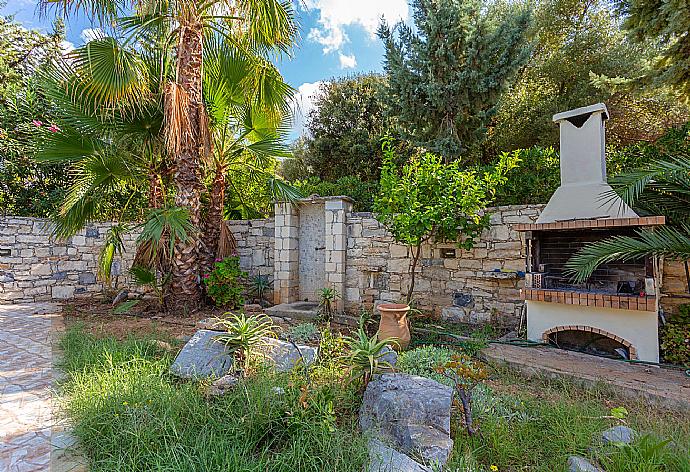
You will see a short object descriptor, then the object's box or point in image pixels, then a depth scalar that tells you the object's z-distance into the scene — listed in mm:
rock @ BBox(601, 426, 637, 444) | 1905
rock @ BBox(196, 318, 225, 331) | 4249
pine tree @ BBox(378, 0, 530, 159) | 7504
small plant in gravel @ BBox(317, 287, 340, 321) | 5298
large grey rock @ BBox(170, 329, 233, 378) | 2822
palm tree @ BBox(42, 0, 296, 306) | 4727
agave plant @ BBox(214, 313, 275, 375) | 2834
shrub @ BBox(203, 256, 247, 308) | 5484
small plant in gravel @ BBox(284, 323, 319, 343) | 4164
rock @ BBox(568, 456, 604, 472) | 1703
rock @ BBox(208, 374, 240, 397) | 2374
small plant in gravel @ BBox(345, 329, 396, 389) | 2326
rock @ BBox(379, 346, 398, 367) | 2729
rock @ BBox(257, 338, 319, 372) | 2828
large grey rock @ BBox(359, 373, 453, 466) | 1867
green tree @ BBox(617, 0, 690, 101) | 3924
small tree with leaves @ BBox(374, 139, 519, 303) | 4355
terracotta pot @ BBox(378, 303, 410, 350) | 4016
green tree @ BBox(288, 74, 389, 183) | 10539
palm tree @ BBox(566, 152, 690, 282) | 3037
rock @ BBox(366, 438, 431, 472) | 1657
